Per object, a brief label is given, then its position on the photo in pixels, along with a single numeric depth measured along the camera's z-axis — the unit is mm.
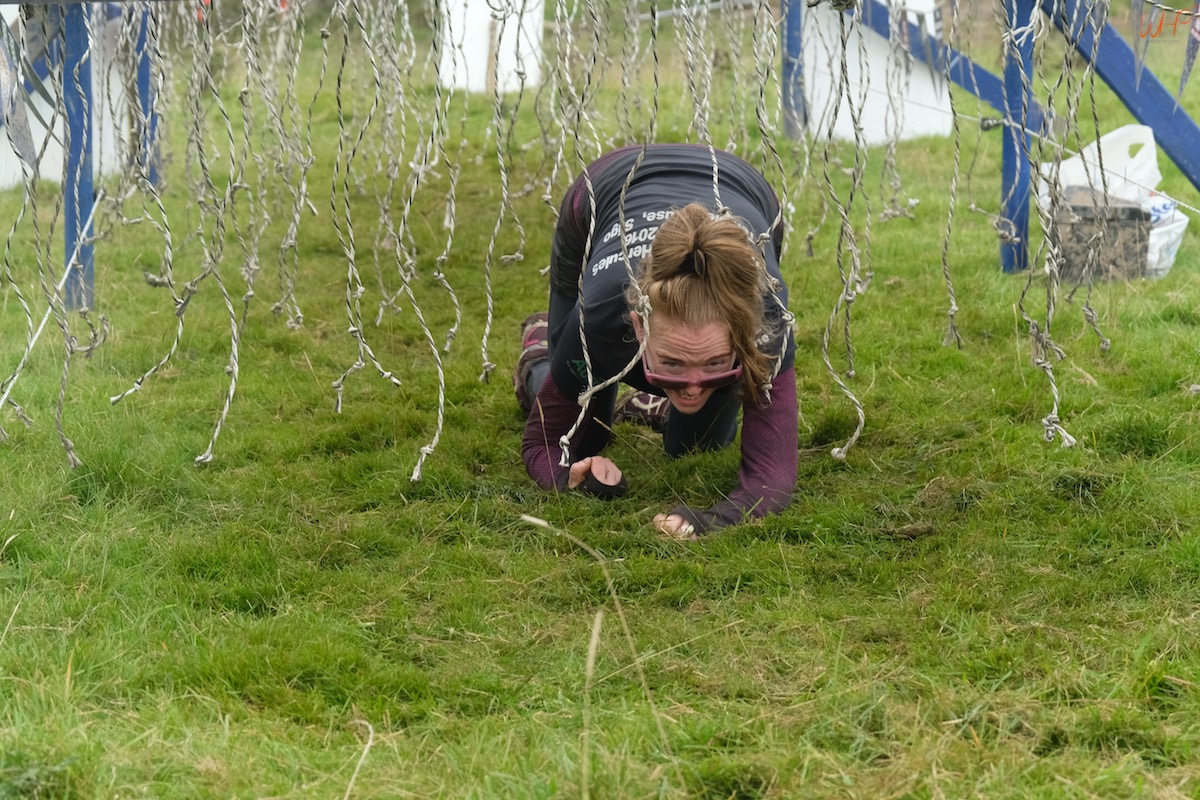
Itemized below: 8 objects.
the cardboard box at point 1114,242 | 5430
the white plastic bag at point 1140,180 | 5535
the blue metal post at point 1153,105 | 5129
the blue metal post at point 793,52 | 7844
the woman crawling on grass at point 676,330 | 2893
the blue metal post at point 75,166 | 4832
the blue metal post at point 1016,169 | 5410
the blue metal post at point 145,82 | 7035
